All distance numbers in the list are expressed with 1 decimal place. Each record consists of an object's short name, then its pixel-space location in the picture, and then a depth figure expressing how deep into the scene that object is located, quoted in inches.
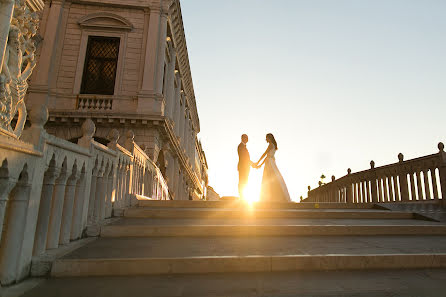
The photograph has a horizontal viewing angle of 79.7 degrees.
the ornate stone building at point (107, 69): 558.6
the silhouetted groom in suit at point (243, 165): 342.0
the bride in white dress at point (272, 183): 324.5
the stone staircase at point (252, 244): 106.7
